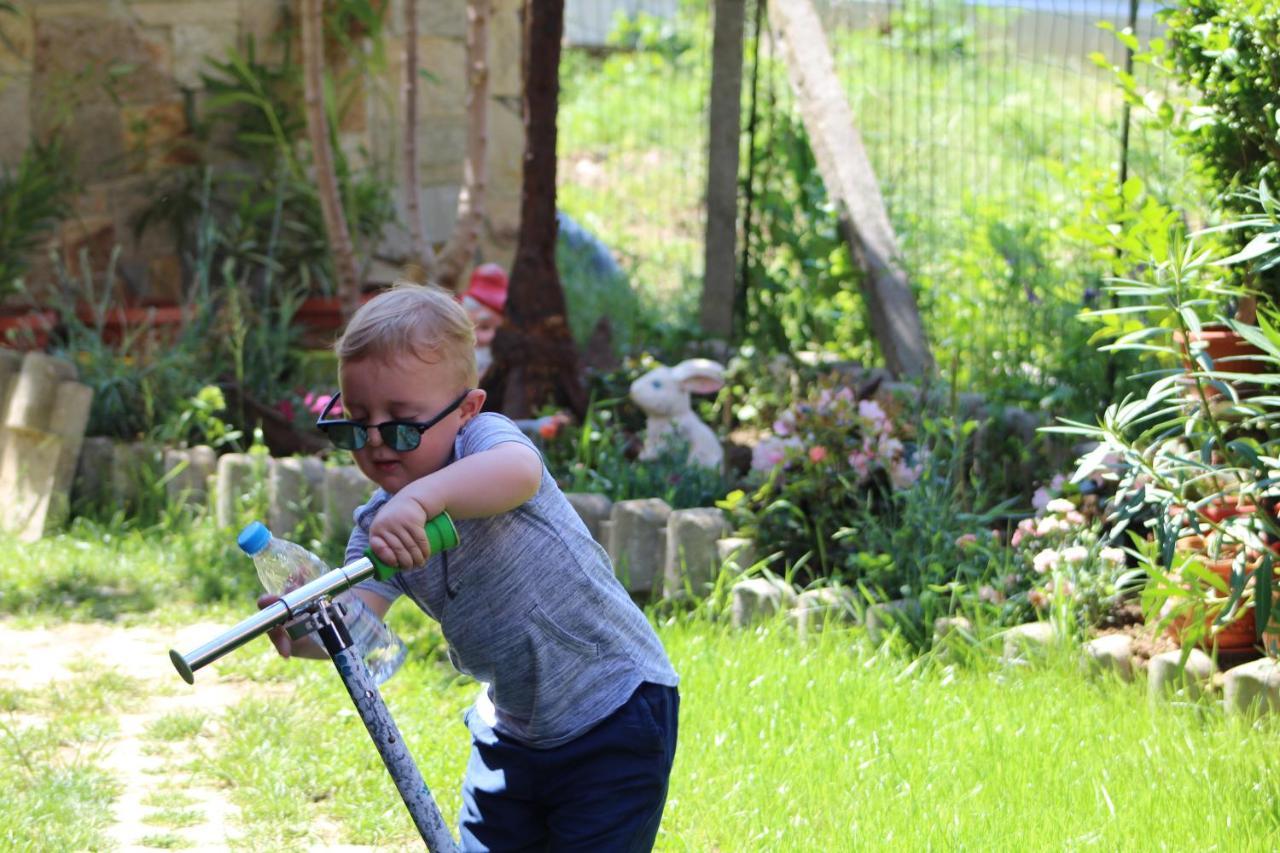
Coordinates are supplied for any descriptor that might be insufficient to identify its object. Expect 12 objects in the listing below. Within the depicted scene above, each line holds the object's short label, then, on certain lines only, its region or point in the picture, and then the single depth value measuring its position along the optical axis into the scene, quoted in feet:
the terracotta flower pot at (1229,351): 24.44
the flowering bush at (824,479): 27.86
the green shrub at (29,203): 39.81
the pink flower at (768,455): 28.68
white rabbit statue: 32.12
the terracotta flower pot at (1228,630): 22.48
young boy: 13.69
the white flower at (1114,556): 24.07
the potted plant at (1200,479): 20.65
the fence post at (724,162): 39.32
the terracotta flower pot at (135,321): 39.68
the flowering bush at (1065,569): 24.14
